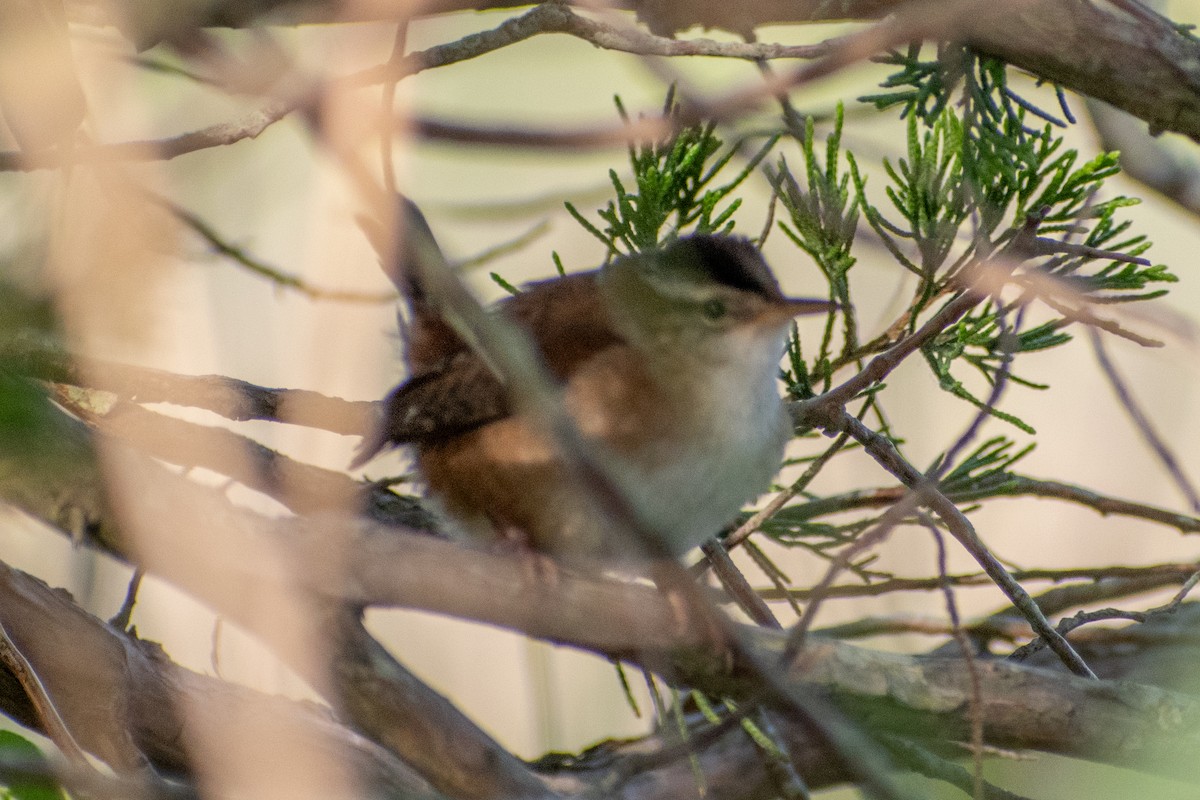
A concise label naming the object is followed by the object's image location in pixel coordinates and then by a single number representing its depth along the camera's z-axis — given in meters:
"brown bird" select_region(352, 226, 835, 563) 4.54
